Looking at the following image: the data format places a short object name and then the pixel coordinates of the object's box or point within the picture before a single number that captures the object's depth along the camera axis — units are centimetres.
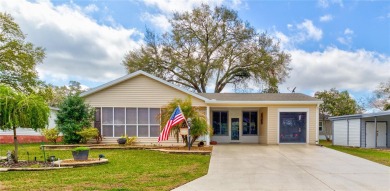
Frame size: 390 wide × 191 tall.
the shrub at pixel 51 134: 1883
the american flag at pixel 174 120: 1348
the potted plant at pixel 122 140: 1697
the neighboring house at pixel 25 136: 2100
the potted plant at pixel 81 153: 1058
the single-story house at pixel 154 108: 1780
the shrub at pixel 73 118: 1678
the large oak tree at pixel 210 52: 3155
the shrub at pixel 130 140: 1712
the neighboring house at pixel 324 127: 3212
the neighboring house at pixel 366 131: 1955
